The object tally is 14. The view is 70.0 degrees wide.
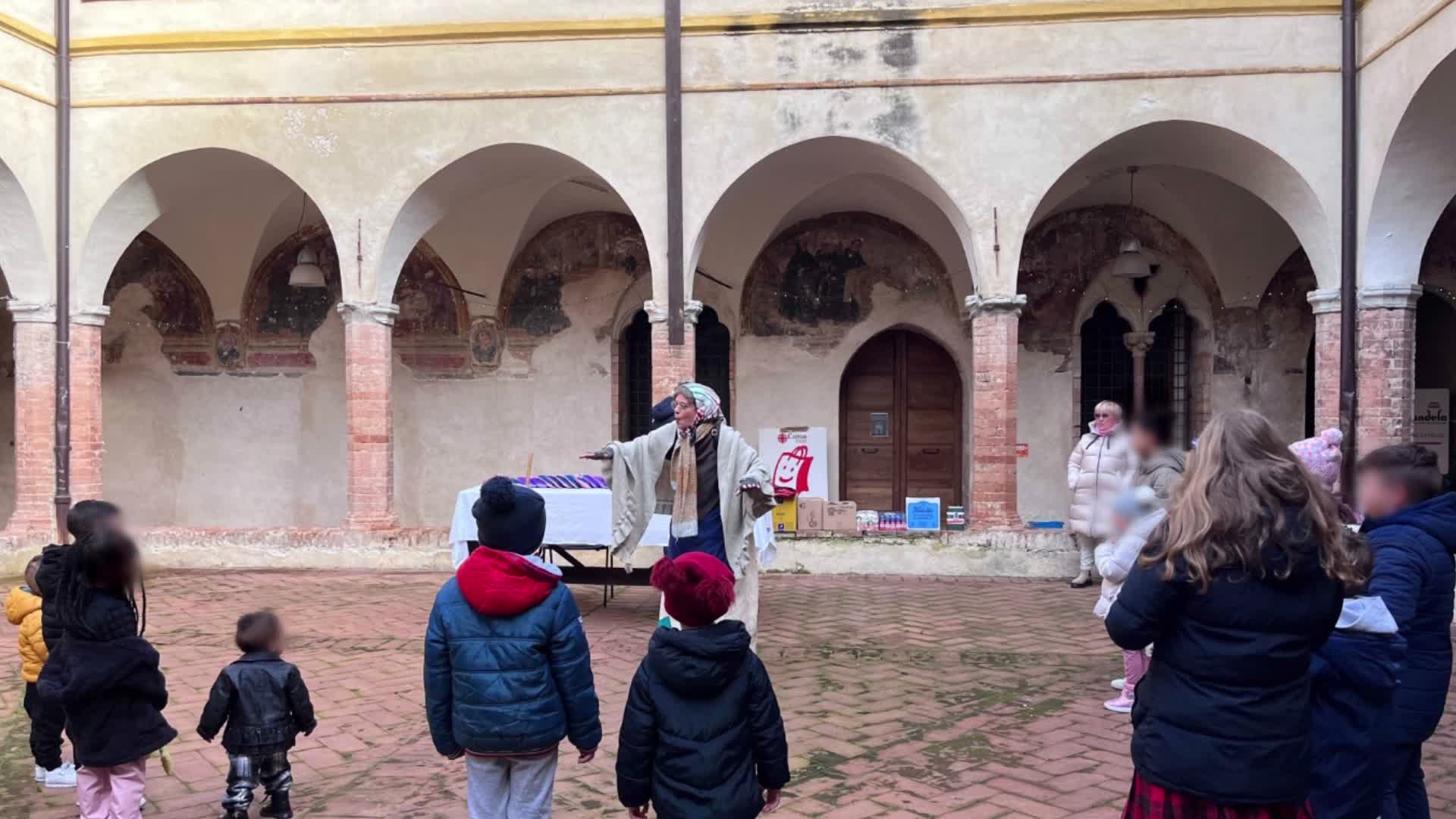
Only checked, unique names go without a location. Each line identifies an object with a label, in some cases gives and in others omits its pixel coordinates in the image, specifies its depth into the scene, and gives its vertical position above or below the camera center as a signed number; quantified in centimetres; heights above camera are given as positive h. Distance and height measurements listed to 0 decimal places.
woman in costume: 537 -48
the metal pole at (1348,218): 917 +155
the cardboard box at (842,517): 1015 -121
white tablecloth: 758 -90
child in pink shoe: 324 -42
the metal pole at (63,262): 1045 +136
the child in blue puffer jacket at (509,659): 288 -74
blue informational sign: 1045 -122
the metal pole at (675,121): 997 +262
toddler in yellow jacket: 389 -113
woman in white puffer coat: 826 -61
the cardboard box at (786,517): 1035 -123
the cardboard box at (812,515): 1019 -119
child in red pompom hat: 254 -80
